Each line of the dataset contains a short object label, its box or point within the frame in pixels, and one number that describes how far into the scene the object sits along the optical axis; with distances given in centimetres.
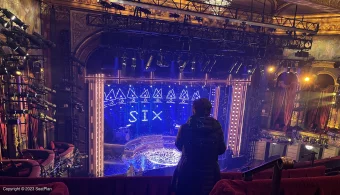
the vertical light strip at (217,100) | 1466
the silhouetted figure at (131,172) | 973
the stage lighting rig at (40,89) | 672
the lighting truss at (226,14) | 718
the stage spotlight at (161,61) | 1037
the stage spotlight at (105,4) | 762
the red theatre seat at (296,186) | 226
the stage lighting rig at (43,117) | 694
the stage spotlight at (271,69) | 1373
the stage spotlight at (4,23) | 491
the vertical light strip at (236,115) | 1374
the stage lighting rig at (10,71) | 491
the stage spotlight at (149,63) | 1062
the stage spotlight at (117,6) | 792
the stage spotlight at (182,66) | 1112
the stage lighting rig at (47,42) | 686
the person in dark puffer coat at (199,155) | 298
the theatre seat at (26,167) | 544
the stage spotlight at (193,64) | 1102
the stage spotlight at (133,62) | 1001
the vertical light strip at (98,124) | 1023
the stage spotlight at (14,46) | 513
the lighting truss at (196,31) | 891
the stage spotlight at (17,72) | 518
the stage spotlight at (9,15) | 519
